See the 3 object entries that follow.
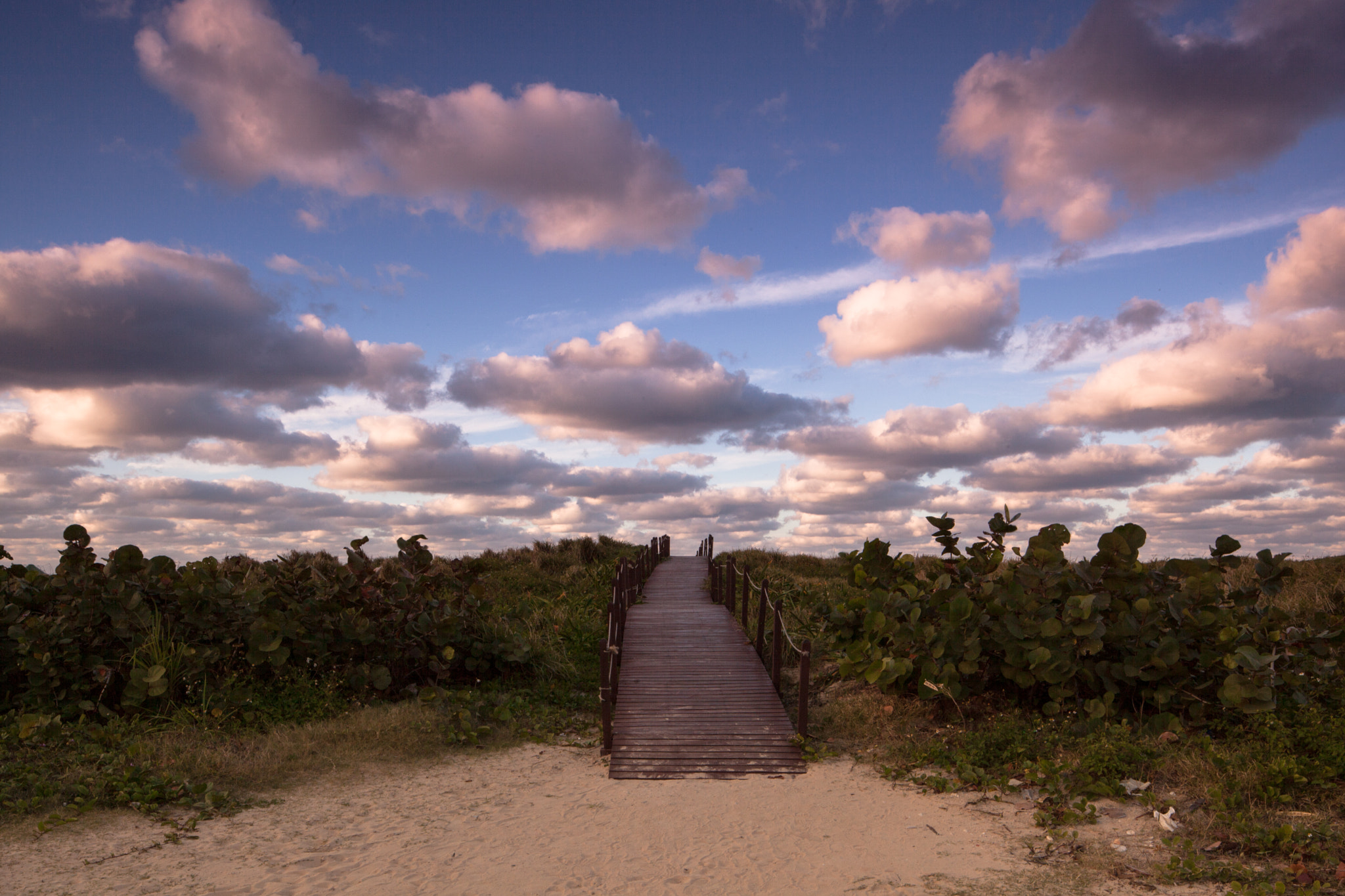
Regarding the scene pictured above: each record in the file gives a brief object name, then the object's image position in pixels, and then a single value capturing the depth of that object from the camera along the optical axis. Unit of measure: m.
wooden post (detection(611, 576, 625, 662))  12.30
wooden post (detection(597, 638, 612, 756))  9.55
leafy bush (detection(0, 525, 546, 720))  9.95
